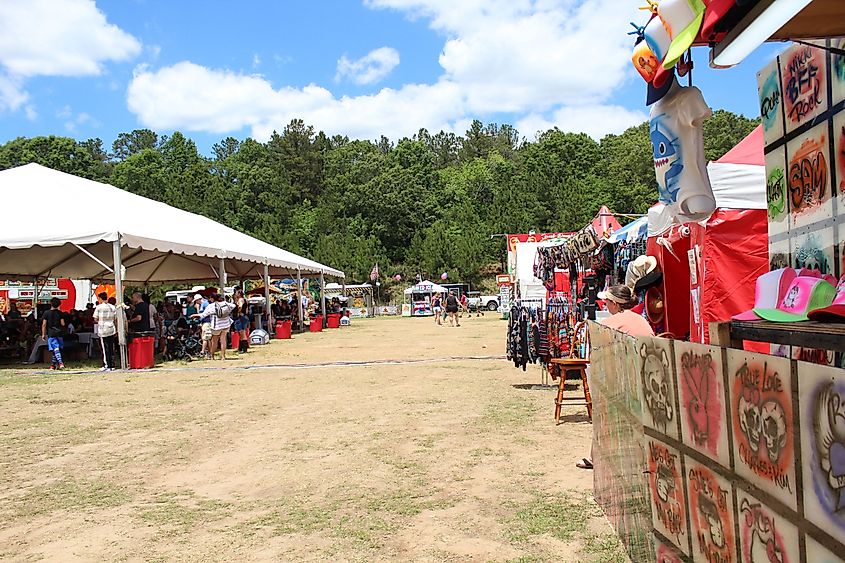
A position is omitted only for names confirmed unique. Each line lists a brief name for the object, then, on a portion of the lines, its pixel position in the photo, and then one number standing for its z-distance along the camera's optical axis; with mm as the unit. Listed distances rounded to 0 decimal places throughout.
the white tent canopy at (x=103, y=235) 15867
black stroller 17719
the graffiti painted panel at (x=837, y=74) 3350
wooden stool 7894
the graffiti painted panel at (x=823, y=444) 1590
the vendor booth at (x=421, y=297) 45406
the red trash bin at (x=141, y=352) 15633
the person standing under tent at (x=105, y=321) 15234
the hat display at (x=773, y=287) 3191
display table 2070
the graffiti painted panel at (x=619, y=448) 3508
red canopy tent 7410
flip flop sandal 6117
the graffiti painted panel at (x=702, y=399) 2258
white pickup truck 46472
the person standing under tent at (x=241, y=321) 19547
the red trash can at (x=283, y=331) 25453
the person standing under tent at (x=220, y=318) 16859
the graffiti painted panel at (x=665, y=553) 2848
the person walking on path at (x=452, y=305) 30016
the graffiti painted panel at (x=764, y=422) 1837
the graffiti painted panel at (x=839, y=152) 3368
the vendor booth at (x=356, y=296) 47250
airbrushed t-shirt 3678
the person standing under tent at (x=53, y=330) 15797
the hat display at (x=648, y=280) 7391
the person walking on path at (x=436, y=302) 41062
